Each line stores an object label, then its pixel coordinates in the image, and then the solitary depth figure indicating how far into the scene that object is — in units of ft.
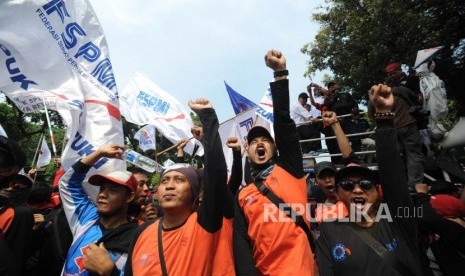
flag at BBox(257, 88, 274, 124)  19.74
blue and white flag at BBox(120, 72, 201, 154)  25.93
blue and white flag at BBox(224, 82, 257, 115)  22.99
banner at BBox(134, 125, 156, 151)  35.55
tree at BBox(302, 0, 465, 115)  38.63
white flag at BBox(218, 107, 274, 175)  19.85
